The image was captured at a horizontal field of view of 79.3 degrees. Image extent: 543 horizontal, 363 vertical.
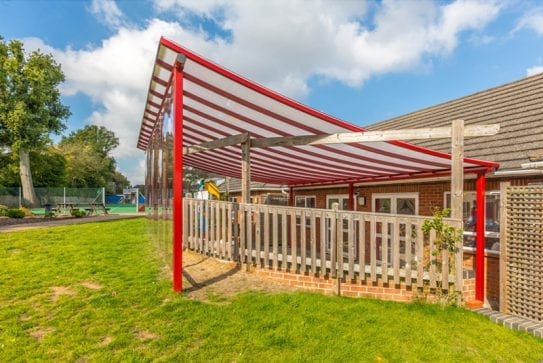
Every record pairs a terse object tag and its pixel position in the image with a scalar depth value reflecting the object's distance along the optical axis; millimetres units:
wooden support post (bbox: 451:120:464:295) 5824
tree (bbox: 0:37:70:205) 27250
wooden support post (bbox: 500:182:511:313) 6121
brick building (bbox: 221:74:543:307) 7441
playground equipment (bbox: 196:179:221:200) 16562
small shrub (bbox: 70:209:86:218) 21844
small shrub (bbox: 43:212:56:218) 21375
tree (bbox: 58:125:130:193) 60250
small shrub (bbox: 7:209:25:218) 20156
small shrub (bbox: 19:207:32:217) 21538
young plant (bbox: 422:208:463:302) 5652
